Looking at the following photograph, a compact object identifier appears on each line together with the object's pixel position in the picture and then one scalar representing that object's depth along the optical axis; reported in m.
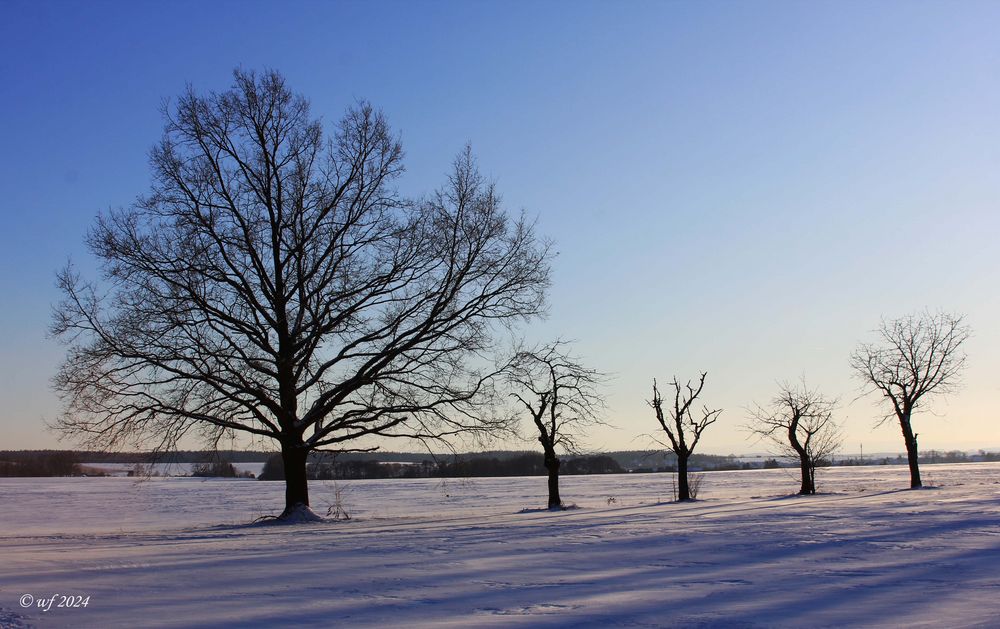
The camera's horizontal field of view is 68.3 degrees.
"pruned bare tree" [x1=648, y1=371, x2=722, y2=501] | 33.50
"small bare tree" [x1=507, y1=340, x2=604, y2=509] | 29.44
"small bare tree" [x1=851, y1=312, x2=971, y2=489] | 36.97
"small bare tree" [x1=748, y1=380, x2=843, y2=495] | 38.12
